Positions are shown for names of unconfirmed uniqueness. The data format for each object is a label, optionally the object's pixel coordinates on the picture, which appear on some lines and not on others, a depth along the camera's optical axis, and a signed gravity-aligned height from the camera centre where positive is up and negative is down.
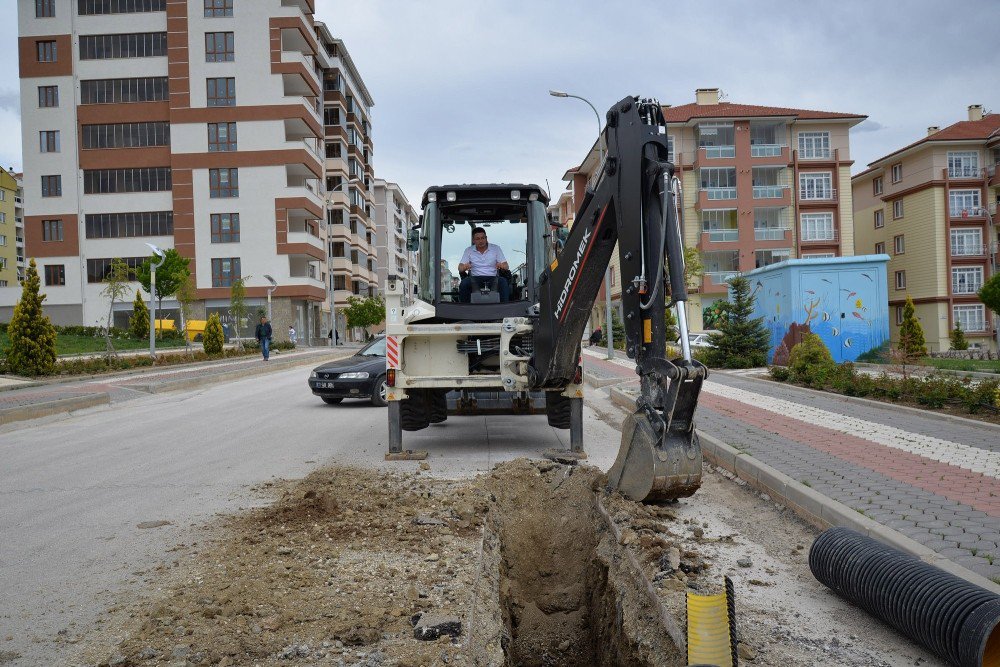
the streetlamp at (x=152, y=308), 24.17 +0.89
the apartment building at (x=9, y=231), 81.19 +12.91
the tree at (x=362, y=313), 63.28 +1.30
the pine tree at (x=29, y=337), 19.36 -0.03
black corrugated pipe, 2.85 -1.35
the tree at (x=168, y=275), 33.69 +2.81
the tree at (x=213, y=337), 30.73 -0.27
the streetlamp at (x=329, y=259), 56.17 +6.16
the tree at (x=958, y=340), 34.56 -1.56
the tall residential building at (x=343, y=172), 64.75 +15.18
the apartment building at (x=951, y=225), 43.09 +5.44
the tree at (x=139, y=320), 38.28 +0.72
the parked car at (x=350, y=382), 13.58 -1.09
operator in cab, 8.70 +0.73
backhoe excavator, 4.48 +0.09
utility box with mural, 19.69 +0.33
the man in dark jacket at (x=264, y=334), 29.12 -0.20
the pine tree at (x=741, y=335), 20.64 -0.58
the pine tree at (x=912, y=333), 14.25 -0.68
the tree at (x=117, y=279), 30.82 +2.52
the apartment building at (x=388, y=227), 94.56 +14.02
